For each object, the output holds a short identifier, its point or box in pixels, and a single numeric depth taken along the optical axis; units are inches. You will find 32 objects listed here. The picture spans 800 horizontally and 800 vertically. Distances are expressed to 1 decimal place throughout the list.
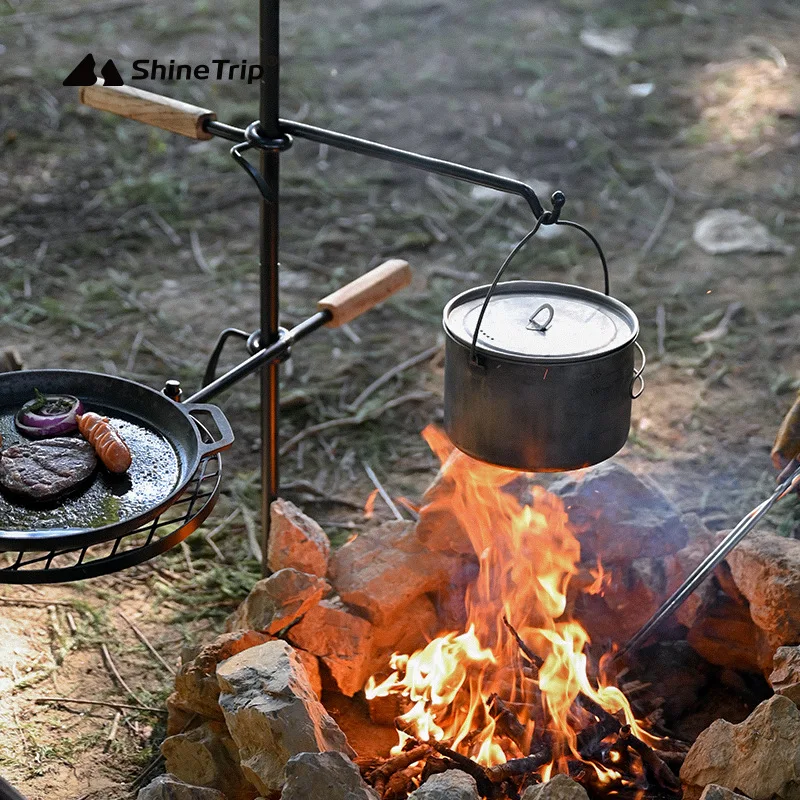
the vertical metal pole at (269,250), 100.5
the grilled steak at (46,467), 84.5
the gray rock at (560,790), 89.8
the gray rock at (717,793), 86.5
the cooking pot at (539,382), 91.7
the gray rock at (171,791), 94.4
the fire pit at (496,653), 100.2
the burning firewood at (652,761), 101.4
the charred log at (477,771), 100.0
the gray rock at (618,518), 119.2
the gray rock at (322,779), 88.2
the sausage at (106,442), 88.1
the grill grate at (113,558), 74.6
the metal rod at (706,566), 106.6
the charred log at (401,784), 100.4
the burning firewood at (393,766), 101.0
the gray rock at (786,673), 97.9
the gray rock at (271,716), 94.0
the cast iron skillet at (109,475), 78.3
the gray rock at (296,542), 120.2
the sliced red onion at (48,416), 92.2
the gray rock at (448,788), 89.7
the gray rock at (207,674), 105.8
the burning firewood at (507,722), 105.7
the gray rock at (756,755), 90.7
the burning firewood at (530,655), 110.9
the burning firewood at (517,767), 100.4
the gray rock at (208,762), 101.5
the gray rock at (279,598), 111.0
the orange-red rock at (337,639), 114.7
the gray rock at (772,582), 106.5
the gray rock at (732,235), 222.1
